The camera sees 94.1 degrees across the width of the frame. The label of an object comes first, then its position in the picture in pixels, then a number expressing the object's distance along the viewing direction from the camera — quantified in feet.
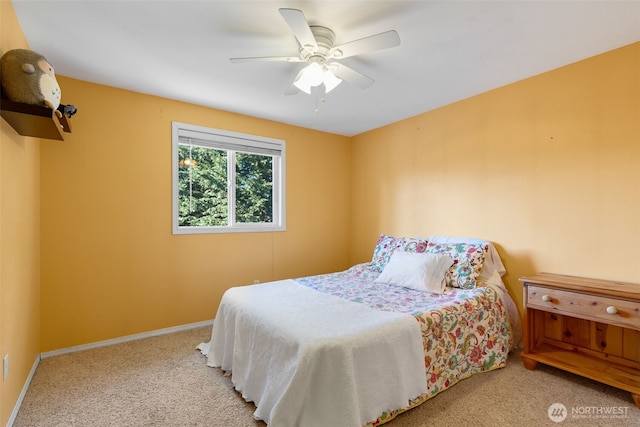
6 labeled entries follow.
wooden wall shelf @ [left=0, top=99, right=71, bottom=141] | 4.87
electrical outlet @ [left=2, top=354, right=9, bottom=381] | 5.05
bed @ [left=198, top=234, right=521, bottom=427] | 4.85
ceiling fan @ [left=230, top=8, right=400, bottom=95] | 5.16
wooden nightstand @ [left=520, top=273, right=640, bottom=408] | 6.03
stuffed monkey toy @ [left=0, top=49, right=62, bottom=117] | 4.93
